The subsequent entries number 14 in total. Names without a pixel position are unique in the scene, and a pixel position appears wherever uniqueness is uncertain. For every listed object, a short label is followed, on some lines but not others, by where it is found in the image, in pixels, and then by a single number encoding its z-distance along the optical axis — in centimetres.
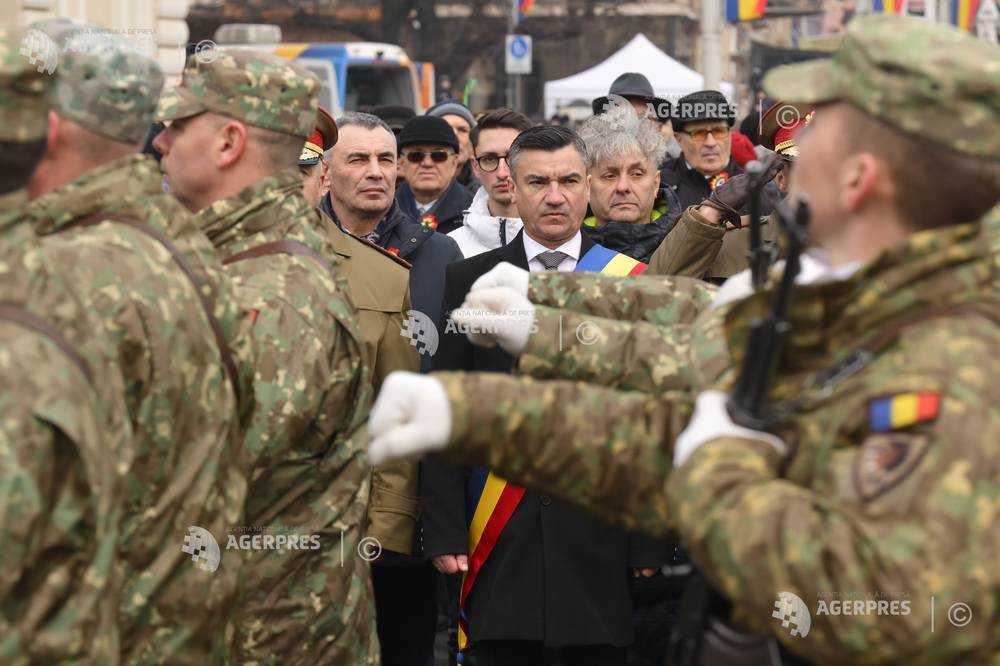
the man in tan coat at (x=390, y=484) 1086
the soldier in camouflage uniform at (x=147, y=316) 609
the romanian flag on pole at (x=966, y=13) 4931
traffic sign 4487
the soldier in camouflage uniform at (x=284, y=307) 823
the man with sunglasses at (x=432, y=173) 1764
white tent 4084
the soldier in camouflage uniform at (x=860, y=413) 455
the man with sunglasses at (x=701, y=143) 1748
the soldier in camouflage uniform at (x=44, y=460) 487
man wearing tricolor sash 1055
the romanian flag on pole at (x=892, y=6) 4309
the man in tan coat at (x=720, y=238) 1145
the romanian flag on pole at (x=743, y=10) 4981
